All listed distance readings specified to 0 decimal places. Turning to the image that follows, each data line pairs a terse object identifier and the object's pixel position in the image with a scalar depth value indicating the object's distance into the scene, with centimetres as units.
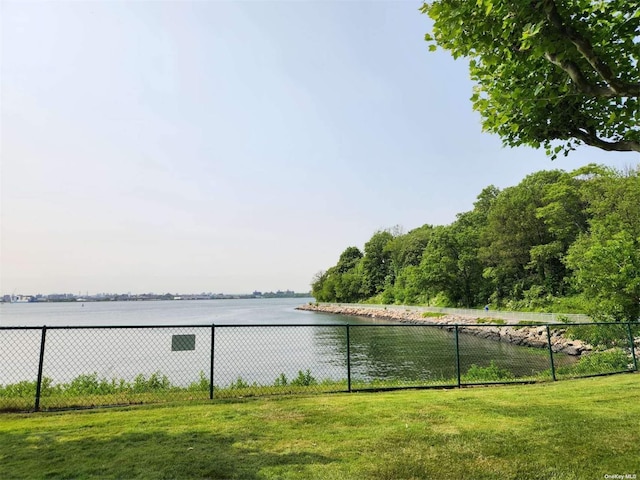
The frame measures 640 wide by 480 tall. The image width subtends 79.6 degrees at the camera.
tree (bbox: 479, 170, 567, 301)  4131
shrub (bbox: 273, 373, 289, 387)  942
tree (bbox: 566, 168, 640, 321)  2066
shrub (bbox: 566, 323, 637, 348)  1341
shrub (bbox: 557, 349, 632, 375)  1025
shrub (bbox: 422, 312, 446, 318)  4641
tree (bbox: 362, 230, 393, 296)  9100
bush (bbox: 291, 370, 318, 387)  946
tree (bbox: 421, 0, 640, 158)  464
